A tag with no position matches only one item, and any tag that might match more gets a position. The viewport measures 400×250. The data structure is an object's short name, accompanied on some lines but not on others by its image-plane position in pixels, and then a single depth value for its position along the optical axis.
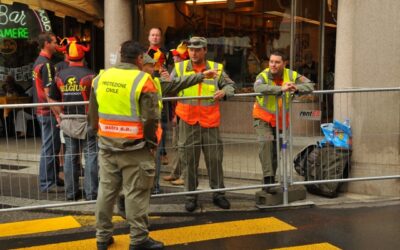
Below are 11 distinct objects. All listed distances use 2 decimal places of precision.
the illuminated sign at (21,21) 12.14
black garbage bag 7.20
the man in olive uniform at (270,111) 6.68
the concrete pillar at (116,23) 10.29
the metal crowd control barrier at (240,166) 6.57
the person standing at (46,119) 7.06
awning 11.17
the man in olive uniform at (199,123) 6.44
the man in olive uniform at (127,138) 4.80
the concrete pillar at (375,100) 7.20
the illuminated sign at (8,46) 13.05
